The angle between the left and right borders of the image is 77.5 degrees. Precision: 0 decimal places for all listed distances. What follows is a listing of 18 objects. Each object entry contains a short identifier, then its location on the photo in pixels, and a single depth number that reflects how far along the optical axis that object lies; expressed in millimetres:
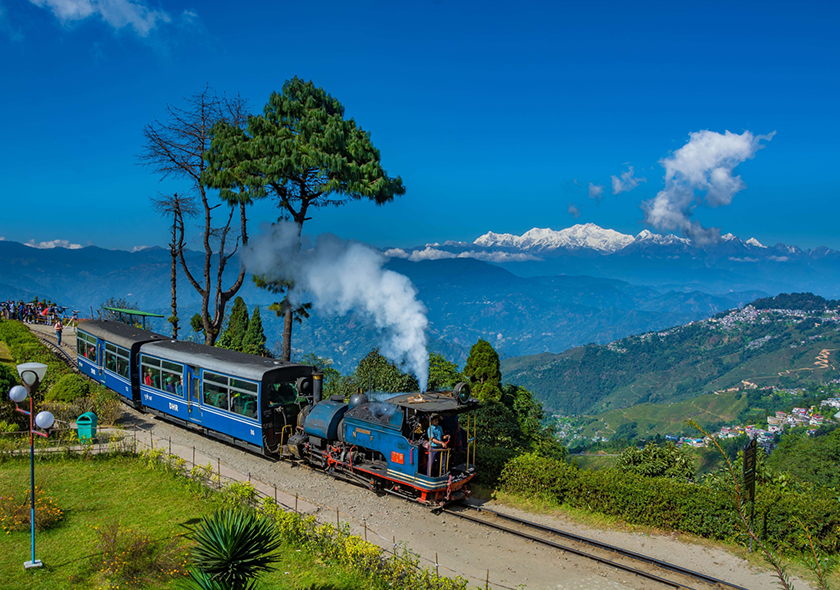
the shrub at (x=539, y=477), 14969
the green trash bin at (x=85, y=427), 18125
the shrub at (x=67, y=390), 21203
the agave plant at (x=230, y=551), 7824
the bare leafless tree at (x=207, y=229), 27391
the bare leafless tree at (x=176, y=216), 29641
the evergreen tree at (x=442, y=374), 27484
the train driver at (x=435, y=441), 13984
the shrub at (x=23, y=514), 12055
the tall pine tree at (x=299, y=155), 22703
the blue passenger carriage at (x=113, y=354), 22750
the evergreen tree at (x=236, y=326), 41125
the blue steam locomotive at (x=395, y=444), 14102
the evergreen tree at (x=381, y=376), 25953
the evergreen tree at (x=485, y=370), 27000
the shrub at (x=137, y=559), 10352
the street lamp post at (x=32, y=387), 10162
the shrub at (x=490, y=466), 16281
